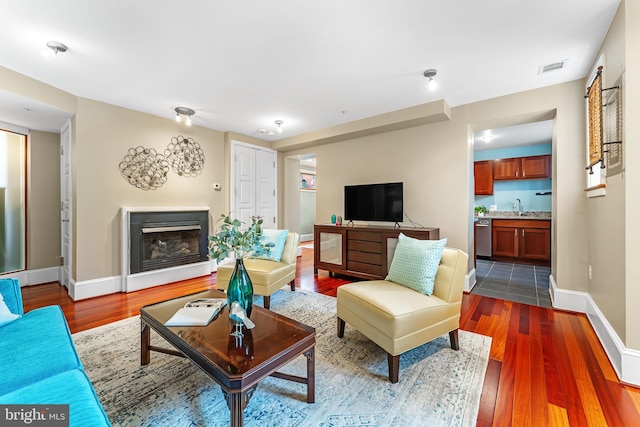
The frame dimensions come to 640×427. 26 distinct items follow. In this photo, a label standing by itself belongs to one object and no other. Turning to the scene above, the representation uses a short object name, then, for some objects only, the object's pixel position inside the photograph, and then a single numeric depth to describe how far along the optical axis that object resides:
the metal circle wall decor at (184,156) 4.03
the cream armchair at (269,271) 2.85
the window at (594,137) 2.22
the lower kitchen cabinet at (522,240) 4.90
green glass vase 1.67
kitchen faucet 5.54
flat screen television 3.81
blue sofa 0.86
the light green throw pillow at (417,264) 2.05
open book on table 1.60
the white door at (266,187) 5.21
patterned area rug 1.40
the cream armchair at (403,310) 1.70
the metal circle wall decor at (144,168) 3.61
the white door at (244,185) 4.82
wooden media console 3.54
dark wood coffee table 1.15
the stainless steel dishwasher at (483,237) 5.44
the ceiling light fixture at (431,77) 2.60
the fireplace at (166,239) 3.60
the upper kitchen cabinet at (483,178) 5.69
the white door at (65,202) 3.45
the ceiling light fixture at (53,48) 2.13
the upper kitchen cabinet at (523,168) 5.11
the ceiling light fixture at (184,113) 3.61
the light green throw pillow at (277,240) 3.27
